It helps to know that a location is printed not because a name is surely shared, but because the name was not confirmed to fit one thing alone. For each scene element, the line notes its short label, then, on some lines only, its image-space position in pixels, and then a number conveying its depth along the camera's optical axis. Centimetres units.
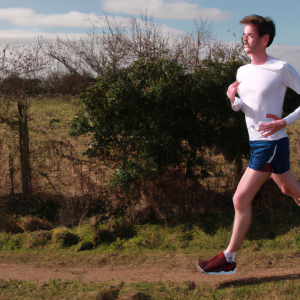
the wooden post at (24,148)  1029
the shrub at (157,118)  823
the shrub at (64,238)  811
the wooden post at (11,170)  1019
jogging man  339
